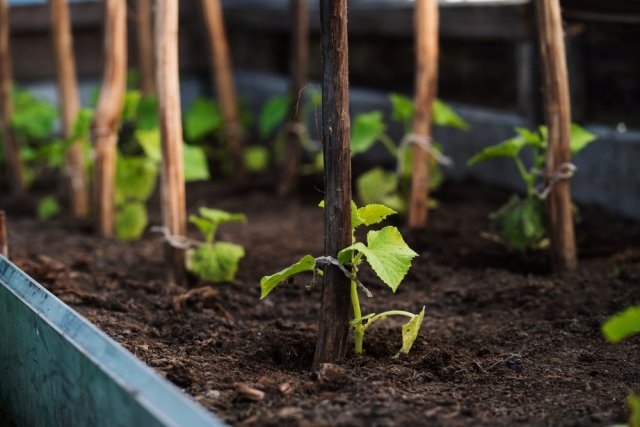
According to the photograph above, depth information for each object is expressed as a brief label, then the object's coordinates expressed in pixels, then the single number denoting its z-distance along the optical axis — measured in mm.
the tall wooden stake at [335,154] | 2291
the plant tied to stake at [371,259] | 2326
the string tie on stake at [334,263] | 2352
